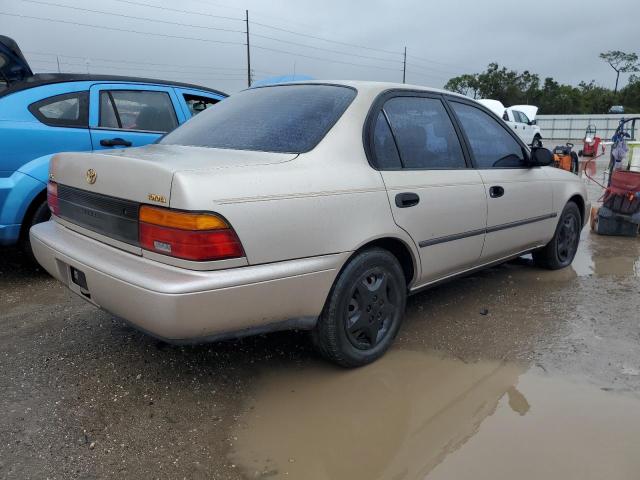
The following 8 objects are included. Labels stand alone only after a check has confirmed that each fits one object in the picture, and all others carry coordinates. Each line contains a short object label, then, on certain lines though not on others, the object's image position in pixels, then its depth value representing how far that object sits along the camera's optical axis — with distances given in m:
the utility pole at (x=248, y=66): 35.75
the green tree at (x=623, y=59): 61.91
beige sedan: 2.17
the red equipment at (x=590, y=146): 17.61
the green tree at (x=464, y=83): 60.00
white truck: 21.94
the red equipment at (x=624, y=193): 6.09
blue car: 4.02
